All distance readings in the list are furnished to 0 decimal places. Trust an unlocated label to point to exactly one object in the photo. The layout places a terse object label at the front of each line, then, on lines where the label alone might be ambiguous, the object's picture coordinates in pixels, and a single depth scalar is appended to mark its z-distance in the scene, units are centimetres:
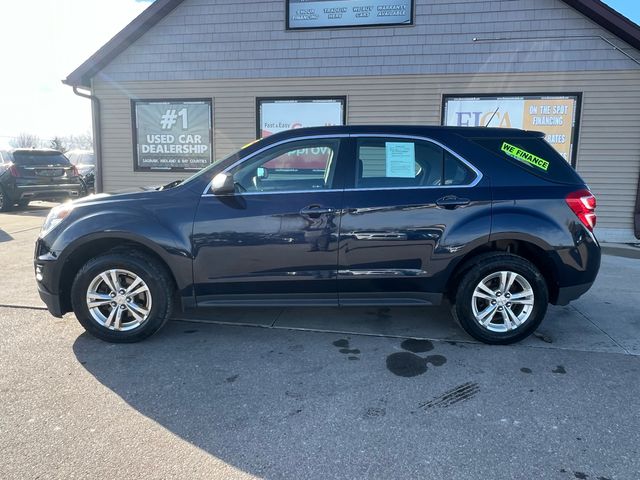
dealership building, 846
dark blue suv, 375
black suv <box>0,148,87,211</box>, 1211
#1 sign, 975
